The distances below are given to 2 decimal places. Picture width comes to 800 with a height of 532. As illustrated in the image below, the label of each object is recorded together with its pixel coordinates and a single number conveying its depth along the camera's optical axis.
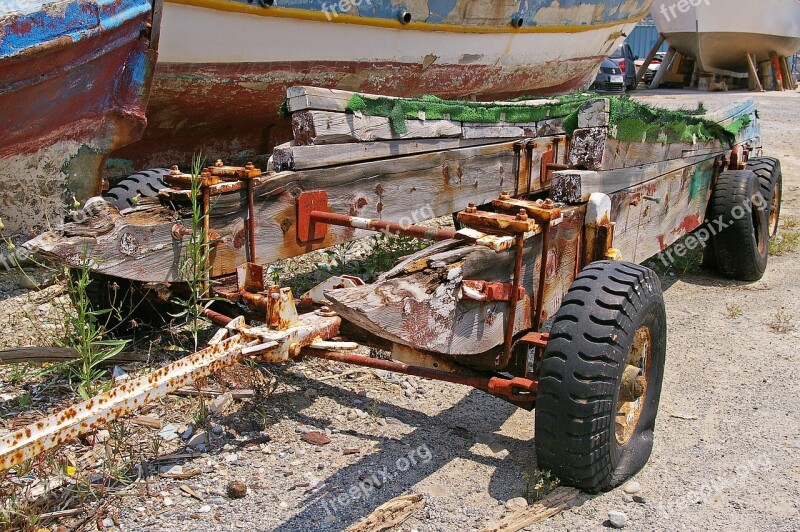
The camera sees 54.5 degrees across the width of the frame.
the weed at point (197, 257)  3.15
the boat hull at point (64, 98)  4.46
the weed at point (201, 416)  3.20
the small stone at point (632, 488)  2.87
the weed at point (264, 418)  3.27
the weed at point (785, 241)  6.42
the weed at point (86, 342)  2.81
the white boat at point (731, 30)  21.97
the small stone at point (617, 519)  2.65
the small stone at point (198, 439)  3.09
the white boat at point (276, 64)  6.19
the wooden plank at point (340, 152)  3.52
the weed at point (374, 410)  3.38
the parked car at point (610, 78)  24.34
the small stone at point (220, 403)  3.33
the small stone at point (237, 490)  2.74
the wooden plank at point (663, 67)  25.02
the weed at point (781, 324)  4.67
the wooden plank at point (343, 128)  3.52
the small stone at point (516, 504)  2.68
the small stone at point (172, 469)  2.88
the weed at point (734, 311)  4.93
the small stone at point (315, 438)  3.17
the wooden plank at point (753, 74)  22.12
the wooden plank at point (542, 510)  2.57
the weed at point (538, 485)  2.75
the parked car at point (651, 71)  27.11
